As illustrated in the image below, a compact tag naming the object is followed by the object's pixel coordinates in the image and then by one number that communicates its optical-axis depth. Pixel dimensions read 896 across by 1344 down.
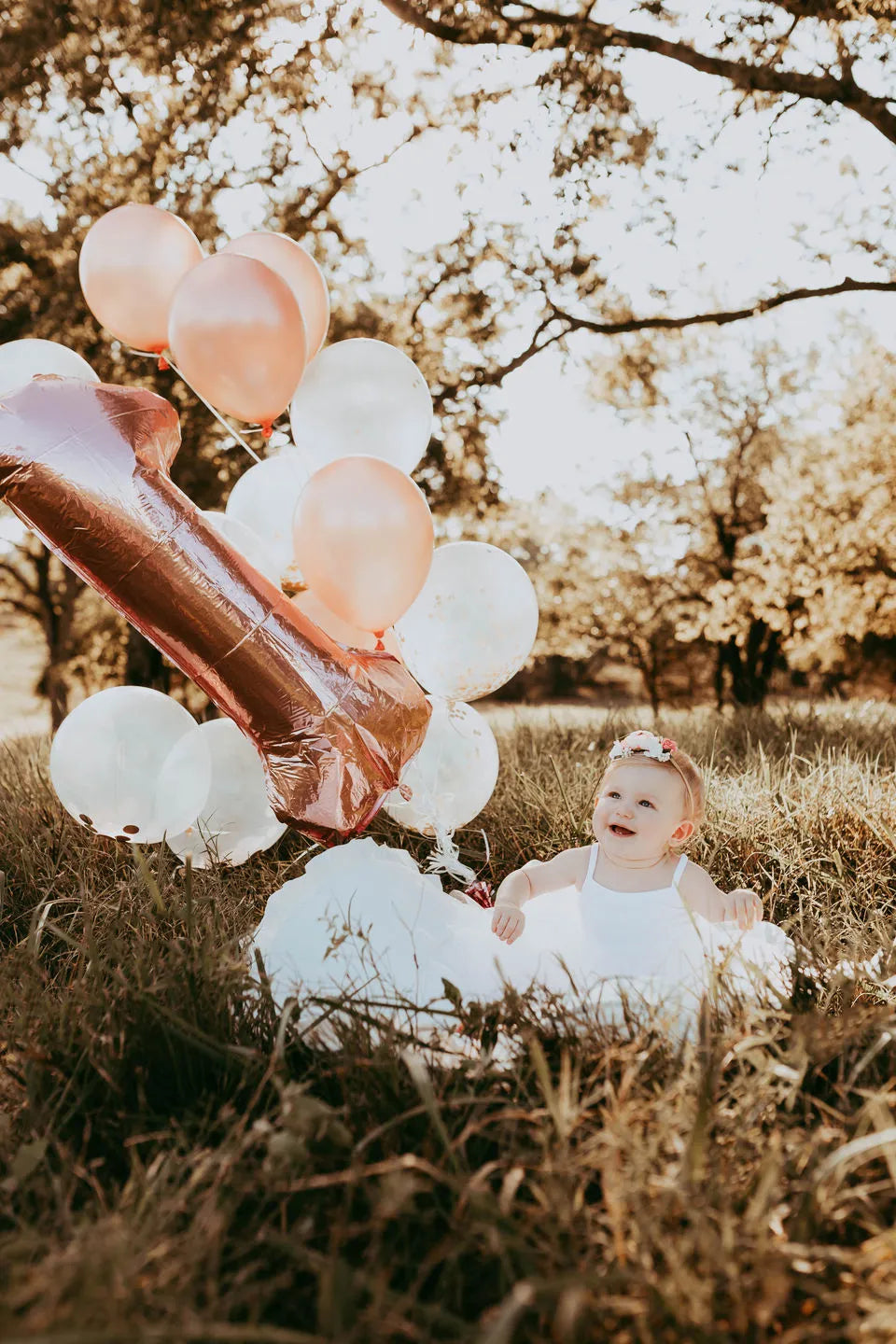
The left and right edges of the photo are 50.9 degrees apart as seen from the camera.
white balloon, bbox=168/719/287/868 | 3.02
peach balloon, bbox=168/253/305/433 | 2.44
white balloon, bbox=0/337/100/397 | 2.84
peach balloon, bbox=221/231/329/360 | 2.88
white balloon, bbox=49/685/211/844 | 2.80
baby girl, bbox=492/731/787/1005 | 2.47
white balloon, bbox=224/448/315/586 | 3.15
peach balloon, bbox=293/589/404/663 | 2.83
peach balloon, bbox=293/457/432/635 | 2.37
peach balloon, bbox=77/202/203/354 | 2.81
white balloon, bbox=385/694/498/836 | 2.93
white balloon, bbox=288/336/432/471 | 2.88
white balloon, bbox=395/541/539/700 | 2.92
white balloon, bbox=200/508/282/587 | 2.94
